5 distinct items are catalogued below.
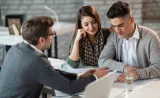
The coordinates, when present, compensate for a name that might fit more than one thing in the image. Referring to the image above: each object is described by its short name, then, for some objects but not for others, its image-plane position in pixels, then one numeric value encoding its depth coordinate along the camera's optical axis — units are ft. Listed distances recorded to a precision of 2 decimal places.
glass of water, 9.88
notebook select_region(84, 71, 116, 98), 8.06
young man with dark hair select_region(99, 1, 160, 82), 10.60
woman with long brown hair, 11.83
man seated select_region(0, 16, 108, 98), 9.18
